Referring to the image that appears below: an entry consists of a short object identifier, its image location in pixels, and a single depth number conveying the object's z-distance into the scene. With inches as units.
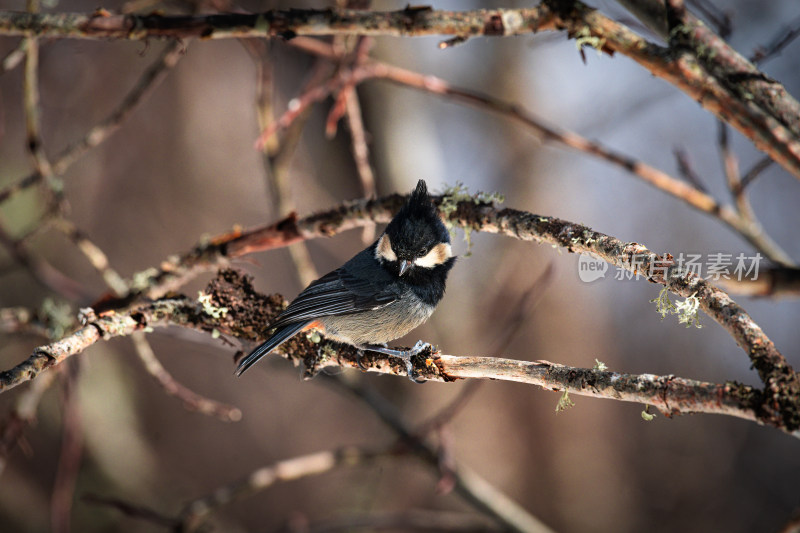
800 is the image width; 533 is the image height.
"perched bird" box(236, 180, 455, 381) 193.6
